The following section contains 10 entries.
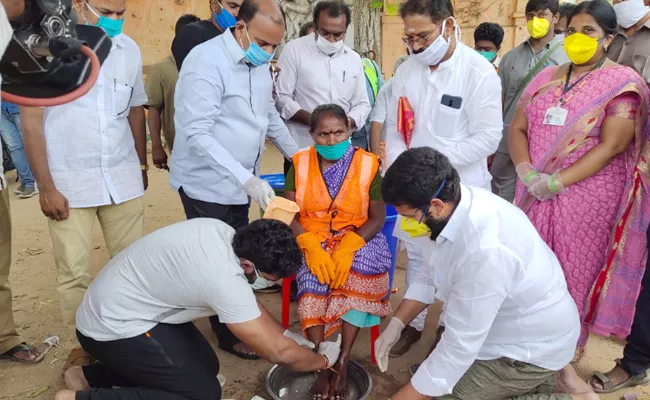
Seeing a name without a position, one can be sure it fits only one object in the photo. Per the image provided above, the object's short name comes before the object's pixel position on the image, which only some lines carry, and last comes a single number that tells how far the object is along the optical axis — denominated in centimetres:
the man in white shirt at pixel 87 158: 237
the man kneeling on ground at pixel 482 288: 170
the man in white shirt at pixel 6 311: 254
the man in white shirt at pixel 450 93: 256
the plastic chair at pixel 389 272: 273
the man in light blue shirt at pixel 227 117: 245
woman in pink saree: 230
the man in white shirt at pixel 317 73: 362
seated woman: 255
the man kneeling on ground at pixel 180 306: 193
